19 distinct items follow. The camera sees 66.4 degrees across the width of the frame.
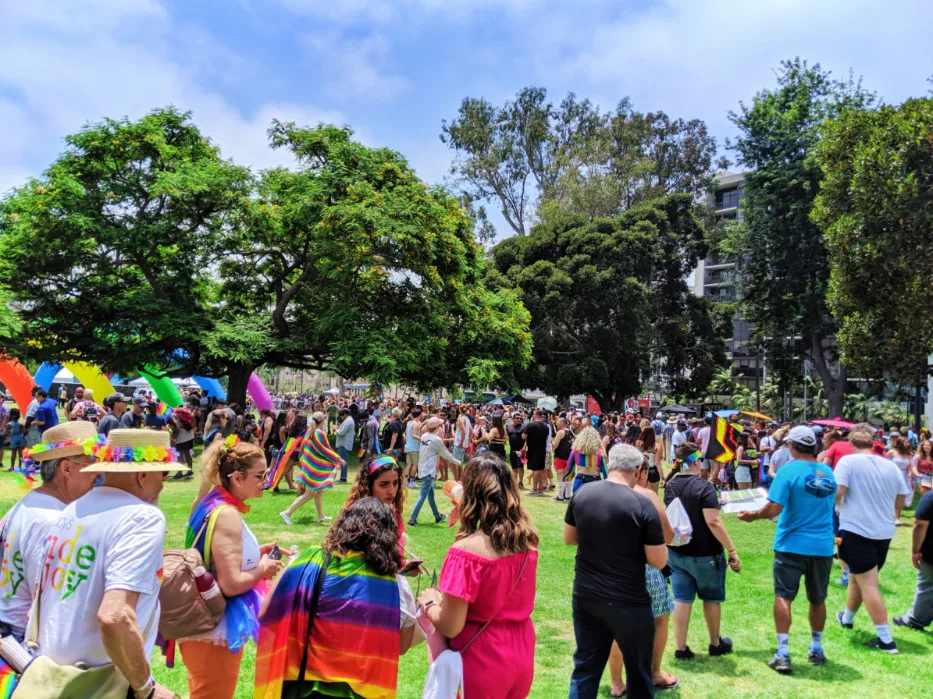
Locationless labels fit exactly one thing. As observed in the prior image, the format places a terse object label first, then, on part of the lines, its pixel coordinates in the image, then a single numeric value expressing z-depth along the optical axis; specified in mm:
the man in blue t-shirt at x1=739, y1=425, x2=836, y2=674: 5523
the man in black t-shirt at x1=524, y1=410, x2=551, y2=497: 14469
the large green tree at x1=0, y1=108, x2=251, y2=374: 20531
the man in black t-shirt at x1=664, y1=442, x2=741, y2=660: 5453
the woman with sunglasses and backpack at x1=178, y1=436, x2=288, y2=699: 3137
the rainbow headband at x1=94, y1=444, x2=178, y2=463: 2678
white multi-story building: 61562
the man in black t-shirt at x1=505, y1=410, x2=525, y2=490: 16250
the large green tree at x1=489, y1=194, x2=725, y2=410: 34656
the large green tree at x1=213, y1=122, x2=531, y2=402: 21219
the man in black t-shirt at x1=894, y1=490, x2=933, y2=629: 6457
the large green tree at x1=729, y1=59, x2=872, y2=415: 30625
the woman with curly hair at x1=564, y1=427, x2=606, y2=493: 9711
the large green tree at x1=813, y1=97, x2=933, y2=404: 15977
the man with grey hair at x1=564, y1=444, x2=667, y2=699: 3896
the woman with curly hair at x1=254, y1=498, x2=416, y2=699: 2637
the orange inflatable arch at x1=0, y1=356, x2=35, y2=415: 21984
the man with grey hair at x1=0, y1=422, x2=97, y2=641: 2818
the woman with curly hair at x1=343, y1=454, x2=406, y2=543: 3816
